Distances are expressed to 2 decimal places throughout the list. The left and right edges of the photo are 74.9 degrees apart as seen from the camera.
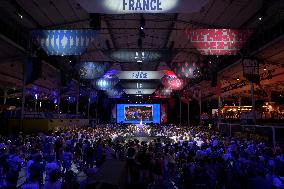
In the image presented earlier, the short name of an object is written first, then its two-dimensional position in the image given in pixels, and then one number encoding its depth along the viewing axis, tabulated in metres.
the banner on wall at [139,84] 28.93
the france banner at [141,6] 6.01
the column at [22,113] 12.55
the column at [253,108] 13.17
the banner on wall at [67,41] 8.49
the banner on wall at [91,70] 14.06
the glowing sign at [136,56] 14.44
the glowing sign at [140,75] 18.28
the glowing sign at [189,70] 13.29
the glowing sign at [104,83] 17.00
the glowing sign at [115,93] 24.34
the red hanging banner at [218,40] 8.87
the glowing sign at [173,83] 16.38
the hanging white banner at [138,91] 29.73
